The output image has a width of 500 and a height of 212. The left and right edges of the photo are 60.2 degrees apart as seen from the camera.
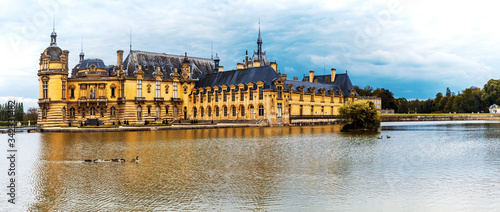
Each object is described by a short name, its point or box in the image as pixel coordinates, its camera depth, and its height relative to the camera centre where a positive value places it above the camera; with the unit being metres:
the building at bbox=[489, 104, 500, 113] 142.38 +2.07
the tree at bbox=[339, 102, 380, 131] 56.44 -0.03
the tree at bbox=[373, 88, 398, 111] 161.50 +6.55
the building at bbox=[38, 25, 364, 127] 78.12 +4.92
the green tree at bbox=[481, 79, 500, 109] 137.62 +6.79
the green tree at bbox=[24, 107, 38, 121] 121.12 +1.57
